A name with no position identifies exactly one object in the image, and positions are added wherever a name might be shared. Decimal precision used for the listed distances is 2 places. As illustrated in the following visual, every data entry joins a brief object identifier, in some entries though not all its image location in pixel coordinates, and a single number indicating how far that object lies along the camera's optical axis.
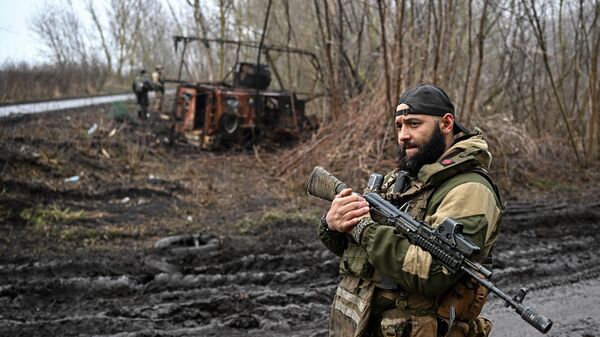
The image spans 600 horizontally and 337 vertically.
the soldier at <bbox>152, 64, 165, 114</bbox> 16.31
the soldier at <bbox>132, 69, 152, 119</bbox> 16.06
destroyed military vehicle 13.31
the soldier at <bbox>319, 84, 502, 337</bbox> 2.09
